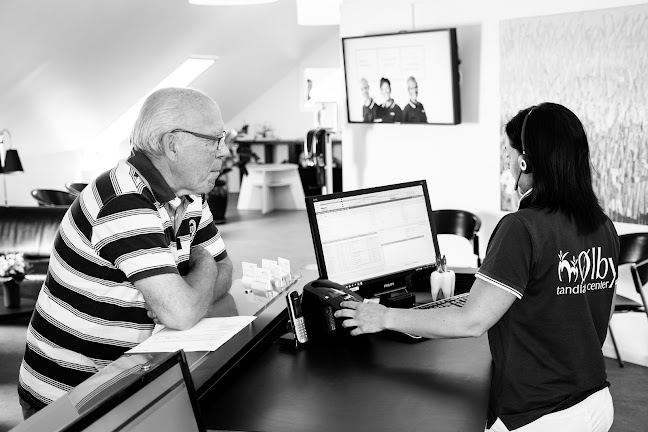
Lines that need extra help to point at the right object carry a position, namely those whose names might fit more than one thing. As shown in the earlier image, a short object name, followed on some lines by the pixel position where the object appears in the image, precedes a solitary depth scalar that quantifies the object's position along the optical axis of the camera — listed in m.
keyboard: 2.66
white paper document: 1.91
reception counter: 1.75
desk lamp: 7.62
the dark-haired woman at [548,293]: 1.93
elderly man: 1.95
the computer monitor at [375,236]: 2.62
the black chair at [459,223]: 5.24
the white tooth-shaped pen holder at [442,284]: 2.82
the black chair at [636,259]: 4.41
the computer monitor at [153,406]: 1.10
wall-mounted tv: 5.52
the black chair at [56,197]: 8.00
